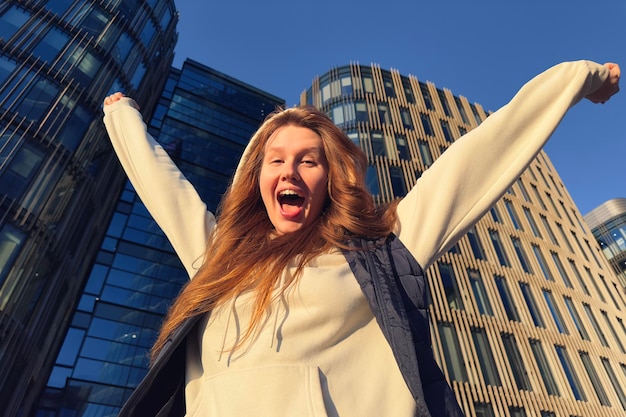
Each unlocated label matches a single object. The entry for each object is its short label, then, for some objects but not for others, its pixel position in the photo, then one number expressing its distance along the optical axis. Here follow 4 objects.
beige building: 17.39
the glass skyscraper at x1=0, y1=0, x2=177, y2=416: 12.87
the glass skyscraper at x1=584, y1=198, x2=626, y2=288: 40.06
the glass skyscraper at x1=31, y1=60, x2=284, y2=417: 16.61
